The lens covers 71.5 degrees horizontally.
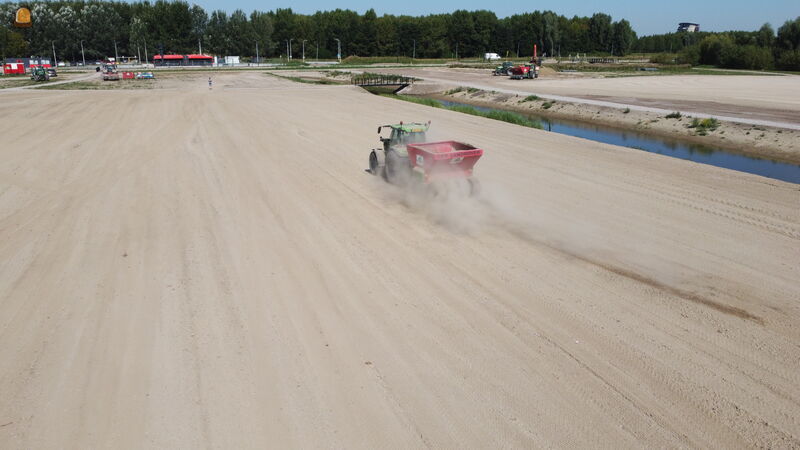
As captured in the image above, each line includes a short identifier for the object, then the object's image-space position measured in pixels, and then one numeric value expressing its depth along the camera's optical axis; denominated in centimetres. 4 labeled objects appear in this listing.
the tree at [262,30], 15062
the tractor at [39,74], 7000
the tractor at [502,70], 7724
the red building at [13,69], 9088
